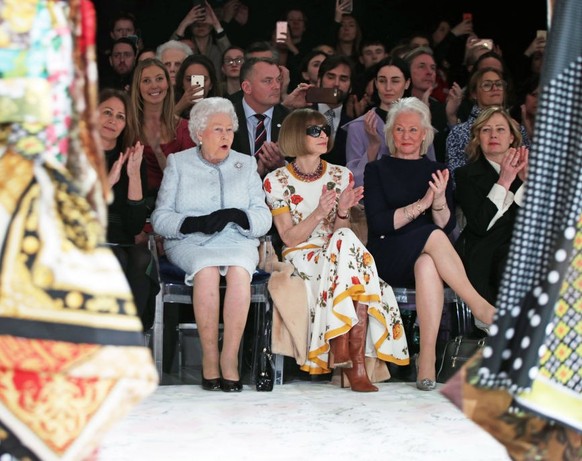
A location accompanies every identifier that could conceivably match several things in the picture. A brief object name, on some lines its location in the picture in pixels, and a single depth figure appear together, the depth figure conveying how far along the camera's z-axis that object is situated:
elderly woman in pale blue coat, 10.23
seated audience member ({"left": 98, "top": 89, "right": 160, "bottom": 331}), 9.93
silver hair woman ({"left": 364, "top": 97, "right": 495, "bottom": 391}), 10.64
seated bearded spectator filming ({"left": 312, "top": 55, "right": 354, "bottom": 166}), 13.09
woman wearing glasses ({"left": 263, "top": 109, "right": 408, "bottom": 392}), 10.45
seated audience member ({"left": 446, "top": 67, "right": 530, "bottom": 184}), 12.30
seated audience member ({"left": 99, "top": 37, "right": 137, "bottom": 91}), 13.45
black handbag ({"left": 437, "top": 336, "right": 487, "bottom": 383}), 10.85
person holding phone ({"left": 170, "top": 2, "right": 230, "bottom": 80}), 14.70
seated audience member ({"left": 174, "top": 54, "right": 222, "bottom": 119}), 12.39
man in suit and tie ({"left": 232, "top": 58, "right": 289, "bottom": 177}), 12.13
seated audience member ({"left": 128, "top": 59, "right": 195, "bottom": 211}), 11.76
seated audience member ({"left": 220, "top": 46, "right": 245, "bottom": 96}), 13.90
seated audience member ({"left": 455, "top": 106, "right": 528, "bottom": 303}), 11.07
